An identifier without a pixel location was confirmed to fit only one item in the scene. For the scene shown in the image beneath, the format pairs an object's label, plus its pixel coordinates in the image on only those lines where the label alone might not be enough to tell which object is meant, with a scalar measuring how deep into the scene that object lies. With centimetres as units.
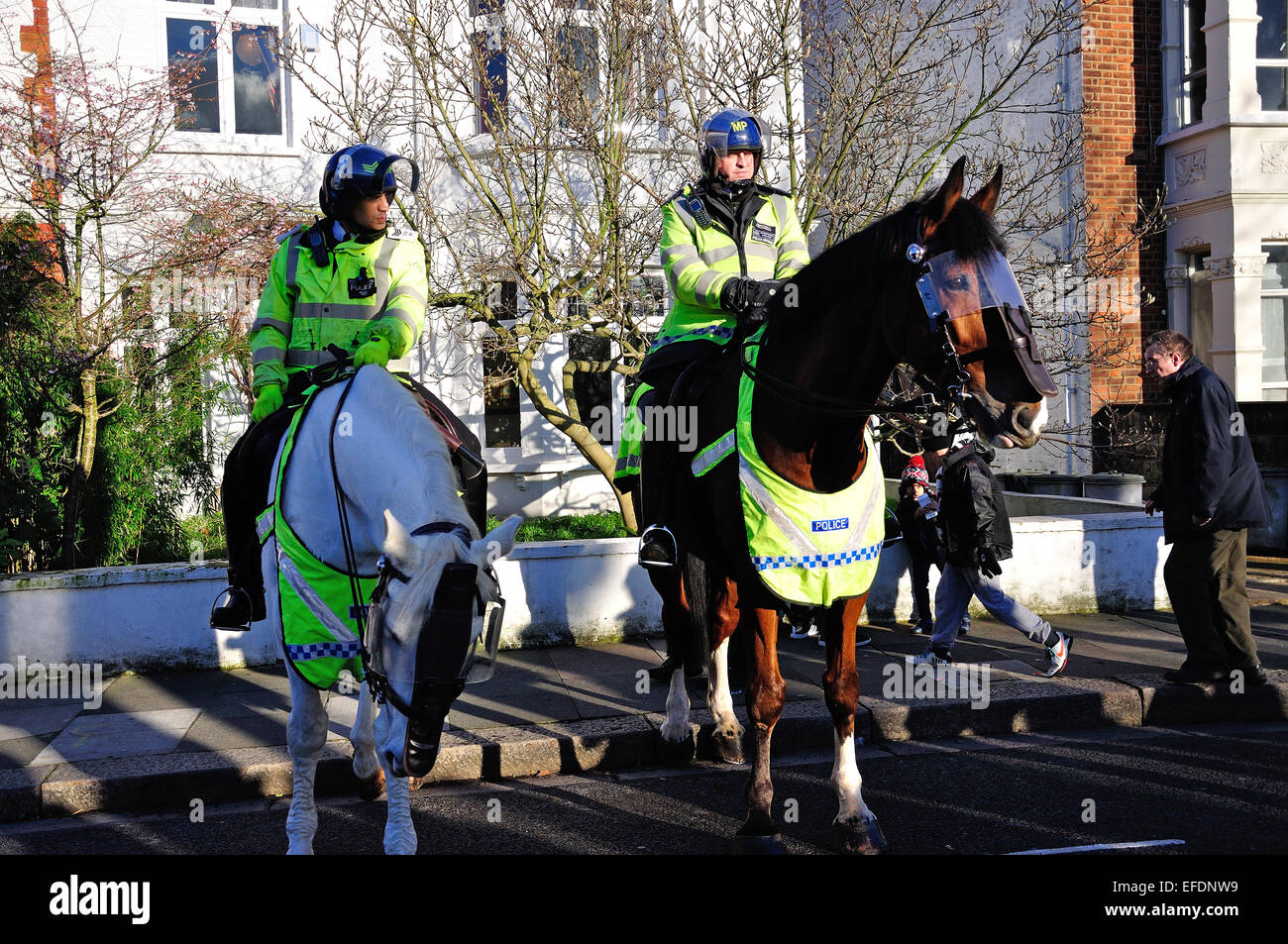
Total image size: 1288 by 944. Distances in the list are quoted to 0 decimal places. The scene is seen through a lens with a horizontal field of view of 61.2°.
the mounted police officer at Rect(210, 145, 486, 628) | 503
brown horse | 376
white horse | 341
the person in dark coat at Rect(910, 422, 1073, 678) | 736
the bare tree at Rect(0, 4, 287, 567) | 863
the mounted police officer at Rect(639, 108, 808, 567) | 544
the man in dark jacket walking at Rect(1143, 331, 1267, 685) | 691
